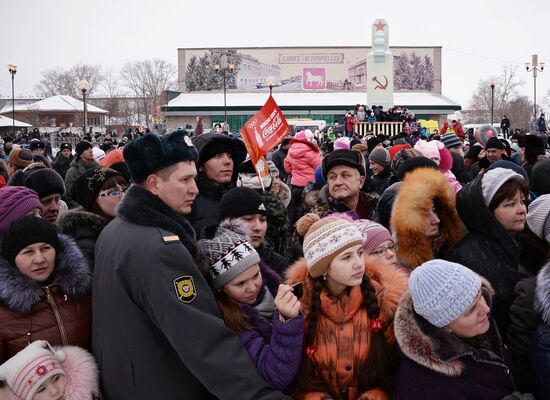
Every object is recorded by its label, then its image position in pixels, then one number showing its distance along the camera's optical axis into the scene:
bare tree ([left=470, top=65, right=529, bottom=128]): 80.06
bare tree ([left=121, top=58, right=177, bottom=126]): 78.19
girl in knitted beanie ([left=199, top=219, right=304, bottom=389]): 2.45
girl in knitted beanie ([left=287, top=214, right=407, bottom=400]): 2.62
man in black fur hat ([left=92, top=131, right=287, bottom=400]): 2.28
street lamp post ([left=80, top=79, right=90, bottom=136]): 28.05
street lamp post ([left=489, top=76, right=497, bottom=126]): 25.98
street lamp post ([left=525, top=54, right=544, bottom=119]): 31.12
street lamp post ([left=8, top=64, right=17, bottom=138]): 30.55
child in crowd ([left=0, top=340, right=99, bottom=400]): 2.50
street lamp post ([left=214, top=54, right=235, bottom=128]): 59.33
